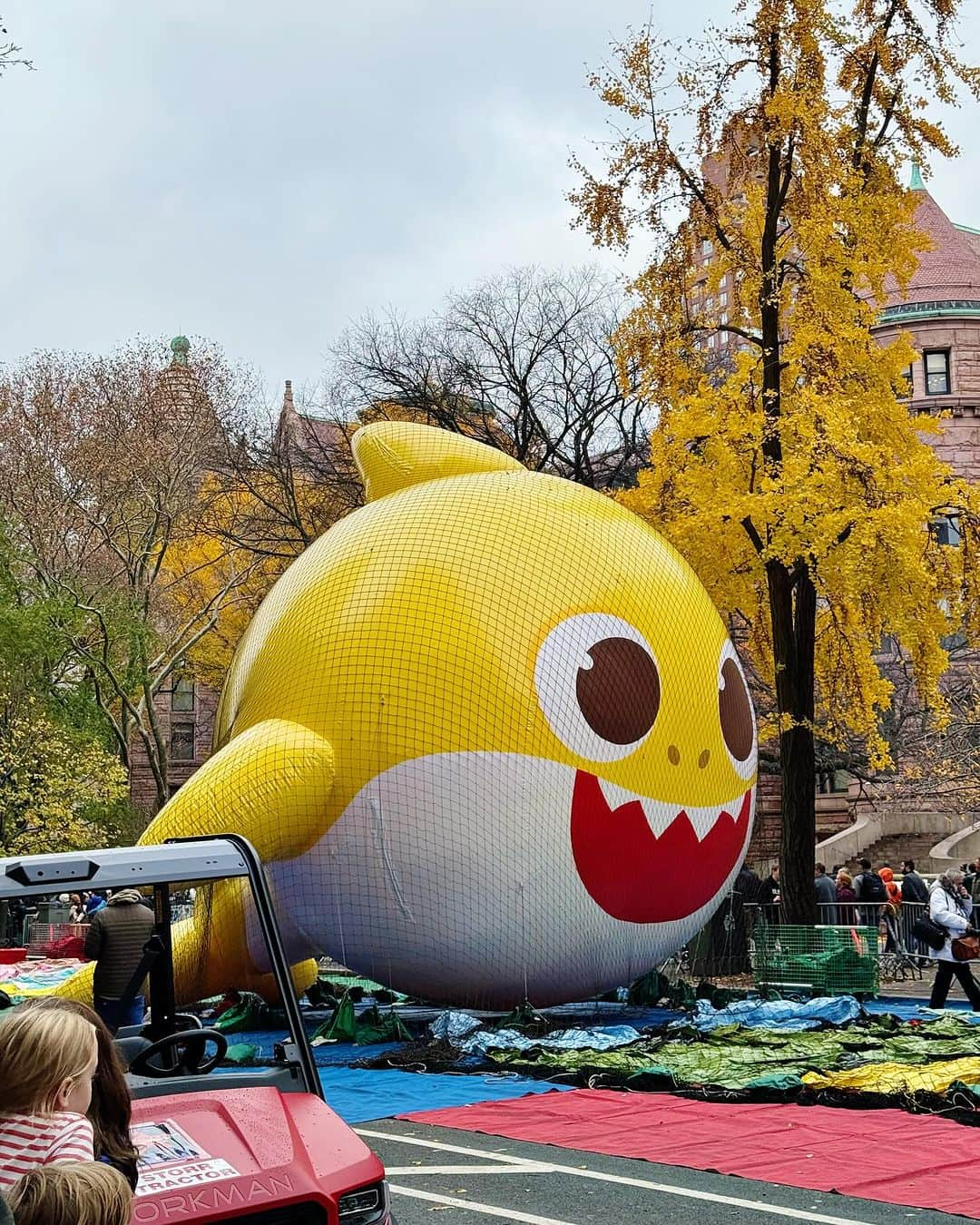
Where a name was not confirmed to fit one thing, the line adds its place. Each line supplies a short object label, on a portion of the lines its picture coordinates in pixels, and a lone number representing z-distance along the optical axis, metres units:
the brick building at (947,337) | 49.44
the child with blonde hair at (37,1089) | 3.29
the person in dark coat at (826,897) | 20.58
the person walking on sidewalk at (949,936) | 14.07
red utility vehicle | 3.90
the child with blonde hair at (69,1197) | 2.77
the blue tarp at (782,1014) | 12.59
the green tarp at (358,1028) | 12.49
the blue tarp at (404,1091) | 9.81
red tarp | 7.25
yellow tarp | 9.42
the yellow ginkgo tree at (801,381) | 16.36
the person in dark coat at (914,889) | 20.55
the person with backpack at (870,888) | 21.54
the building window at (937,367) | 50.91
